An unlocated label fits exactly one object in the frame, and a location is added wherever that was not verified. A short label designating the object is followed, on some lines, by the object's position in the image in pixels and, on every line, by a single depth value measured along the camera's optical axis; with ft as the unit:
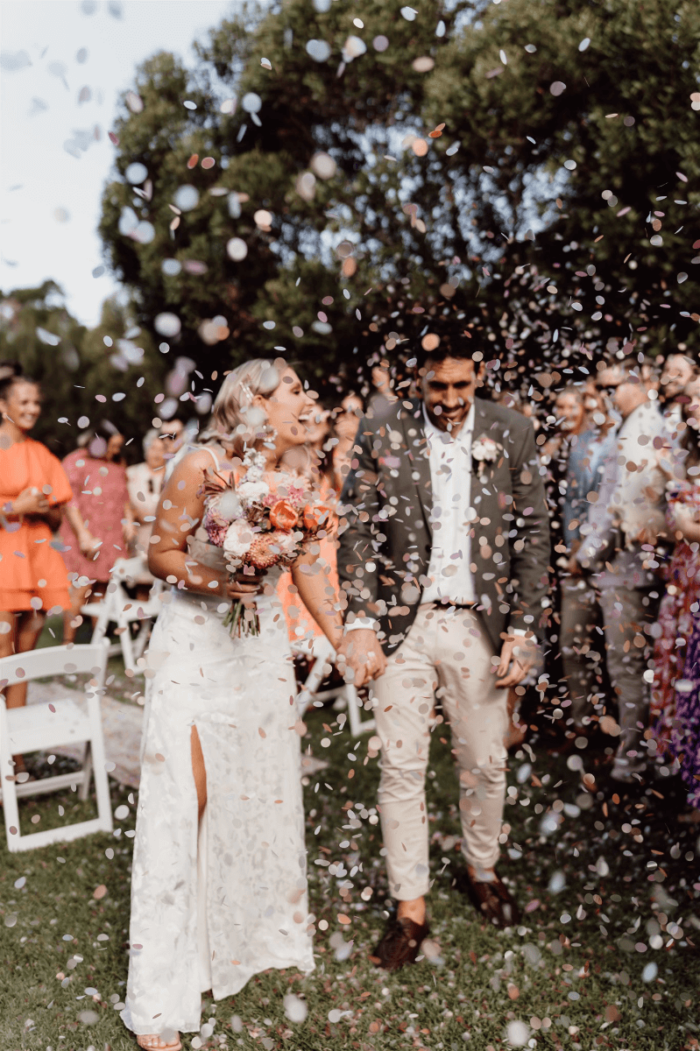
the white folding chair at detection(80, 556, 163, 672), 20.54
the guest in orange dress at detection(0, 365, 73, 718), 14.76
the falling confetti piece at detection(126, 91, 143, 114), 8.60
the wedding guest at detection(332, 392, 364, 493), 17.54
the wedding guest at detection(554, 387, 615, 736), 15.87
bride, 8.01
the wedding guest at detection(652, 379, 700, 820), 9.61
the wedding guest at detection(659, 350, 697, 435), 12.34
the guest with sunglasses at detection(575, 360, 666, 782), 13.69
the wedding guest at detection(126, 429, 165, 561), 25.26
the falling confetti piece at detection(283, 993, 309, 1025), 8.43
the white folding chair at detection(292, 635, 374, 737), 15.92
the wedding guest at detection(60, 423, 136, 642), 25.48
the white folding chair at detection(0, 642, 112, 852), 12.46
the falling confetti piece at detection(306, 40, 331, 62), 10.42
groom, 9.54
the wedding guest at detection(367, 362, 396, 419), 9.92
